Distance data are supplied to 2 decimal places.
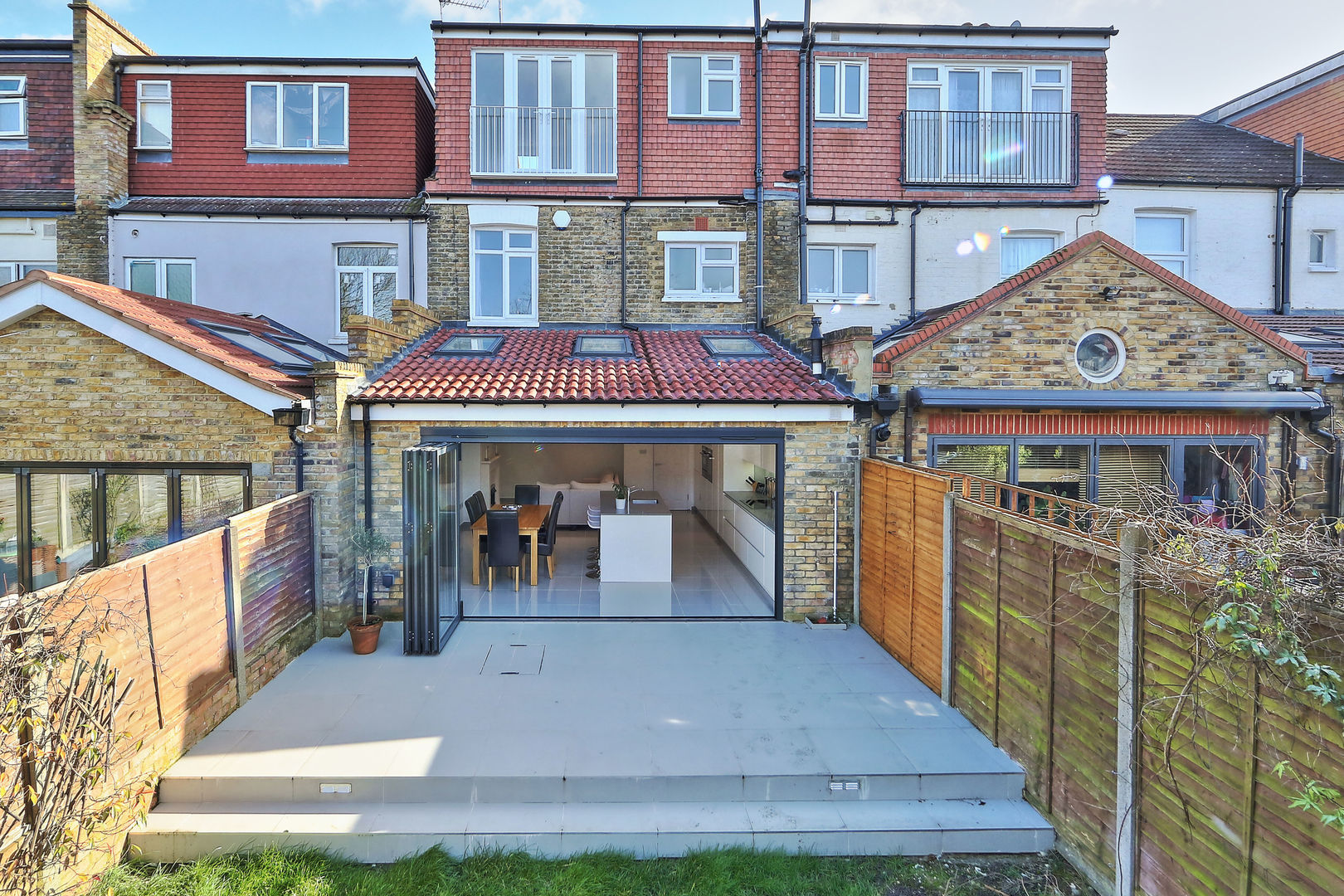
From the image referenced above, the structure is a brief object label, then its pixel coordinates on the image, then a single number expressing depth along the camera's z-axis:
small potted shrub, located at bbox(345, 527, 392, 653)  6.74
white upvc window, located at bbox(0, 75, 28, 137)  10.96
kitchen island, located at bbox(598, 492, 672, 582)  9.62
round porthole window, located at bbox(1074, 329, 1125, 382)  7.87
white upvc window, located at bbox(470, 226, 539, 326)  10.66
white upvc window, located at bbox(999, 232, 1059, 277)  11.01
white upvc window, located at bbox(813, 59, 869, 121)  10.87
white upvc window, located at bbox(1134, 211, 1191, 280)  11.28
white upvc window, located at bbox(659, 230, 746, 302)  10.85
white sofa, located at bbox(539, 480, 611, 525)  14.30
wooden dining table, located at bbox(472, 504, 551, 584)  9.44
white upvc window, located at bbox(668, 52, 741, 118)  10.78
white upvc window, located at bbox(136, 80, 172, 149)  10.92
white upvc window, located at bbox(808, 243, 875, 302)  11.07
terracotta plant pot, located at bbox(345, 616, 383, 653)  6.72
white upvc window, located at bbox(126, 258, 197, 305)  10.59
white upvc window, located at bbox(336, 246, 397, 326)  10.79
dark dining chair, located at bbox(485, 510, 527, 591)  9.22
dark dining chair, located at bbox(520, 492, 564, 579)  9.83
